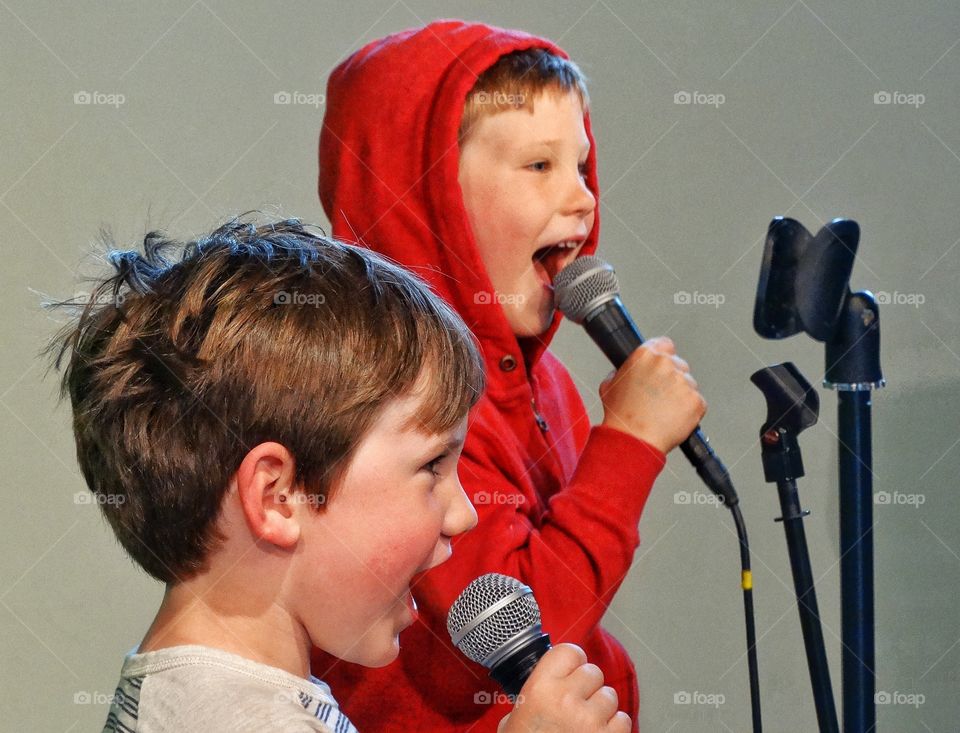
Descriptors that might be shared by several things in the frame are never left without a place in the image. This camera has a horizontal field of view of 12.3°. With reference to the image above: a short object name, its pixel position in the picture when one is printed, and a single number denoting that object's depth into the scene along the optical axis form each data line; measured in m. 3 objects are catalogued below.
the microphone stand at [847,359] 2.70
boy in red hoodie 2.65
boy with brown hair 2.40
